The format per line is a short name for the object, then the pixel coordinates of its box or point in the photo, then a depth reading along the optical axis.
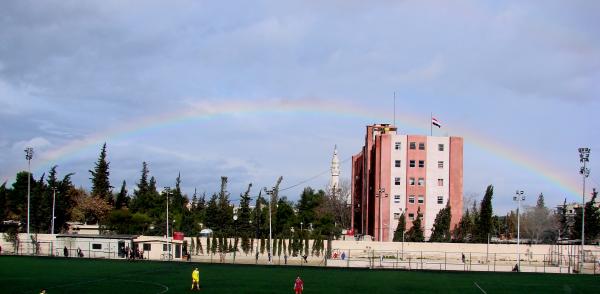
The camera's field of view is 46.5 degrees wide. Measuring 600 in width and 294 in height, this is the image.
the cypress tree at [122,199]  140.75
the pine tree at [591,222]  112.75
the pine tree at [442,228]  105.81
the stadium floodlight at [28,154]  105.56
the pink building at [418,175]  114.31
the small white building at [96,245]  88.44
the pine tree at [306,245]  97.50
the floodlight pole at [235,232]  98.44
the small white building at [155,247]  89.31
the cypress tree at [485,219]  105.88
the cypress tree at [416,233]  105.97
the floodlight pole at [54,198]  115.19
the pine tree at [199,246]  98.75
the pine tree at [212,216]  115.38
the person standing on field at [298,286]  43.44
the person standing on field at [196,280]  48.12
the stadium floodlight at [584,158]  83.69
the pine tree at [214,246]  99.25
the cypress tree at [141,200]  132.00
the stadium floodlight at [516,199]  86.74
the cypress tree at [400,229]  106.88
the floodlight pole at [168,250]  90.14
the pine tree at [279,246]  97.84
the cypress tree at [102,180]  137.62
